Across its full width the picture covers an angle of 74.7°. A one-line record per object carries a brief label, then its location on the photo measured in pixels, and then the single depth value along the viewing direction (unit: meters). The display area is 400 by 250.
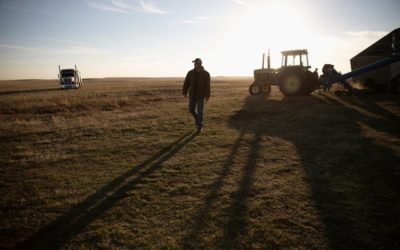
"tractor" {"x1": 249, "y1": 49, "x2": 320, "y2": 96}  15.16
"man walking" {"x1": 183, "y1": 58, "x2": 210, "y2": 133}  7.61
